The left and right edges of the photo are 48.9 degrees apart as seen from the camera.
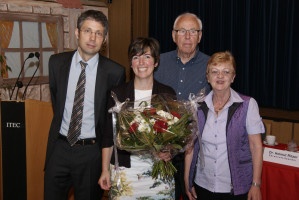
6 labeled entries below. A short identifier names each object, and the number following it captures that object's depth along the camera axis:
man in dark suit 2.32
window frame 4.68
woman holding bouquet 2.03
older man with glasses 2.59
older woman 2.06
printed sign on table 2.81
